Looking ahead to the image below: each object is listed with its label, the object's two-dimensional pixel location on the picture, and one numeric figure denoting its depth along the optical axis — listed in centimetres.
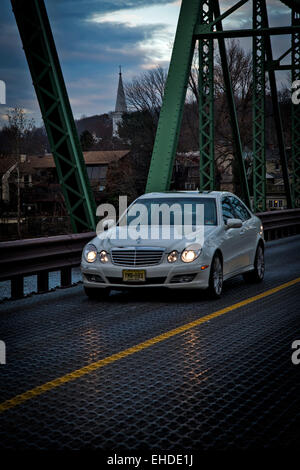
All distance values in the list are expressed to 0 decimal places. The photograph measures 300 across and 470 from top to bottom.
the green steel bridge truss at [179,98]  1091
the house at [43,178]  6183
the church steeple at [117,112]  5908
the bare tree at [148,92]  5472
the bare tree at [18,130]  5153
